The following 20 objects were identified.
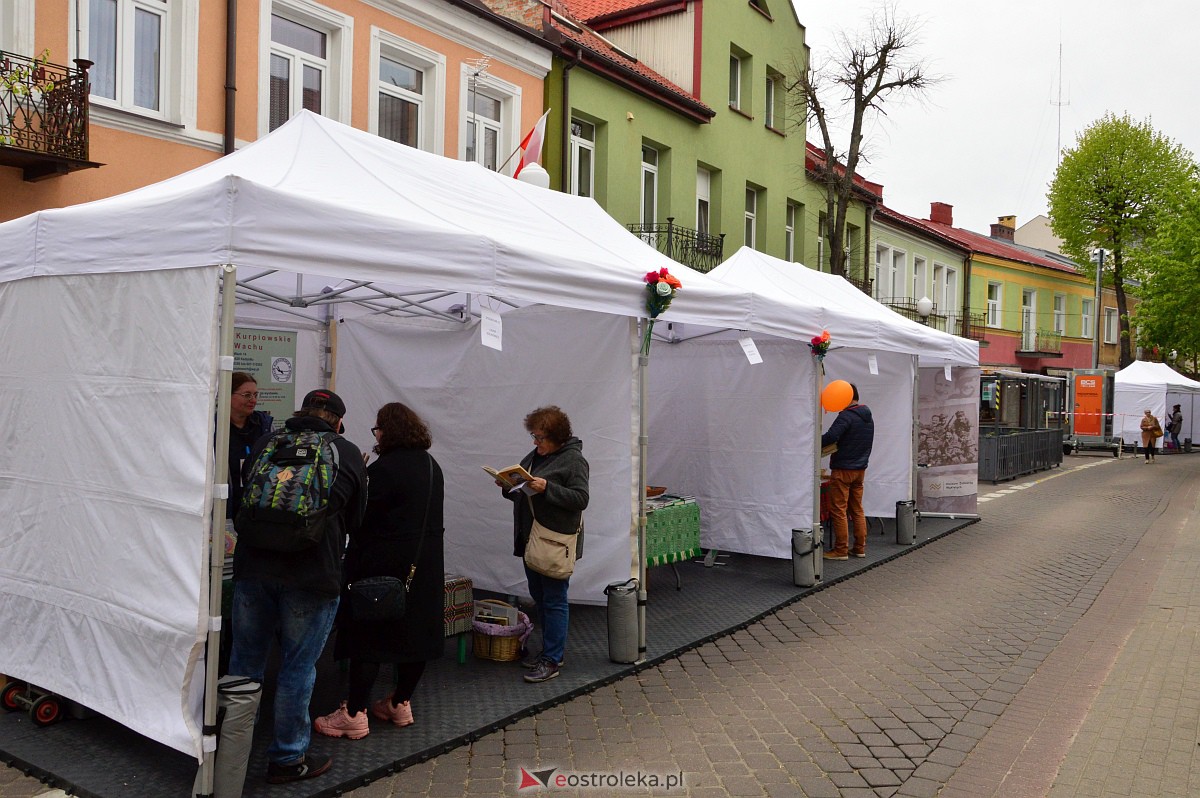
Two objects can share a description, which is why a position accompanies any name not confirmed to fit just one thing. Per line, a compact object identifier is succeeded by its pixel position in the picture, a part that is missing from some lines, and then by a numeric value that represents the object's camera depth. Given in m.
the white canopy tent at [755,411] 9.34
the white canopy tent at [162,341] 4.18
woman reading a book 5.84
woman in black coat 4.86
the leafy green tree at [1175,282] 28.78
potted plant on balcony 8.54
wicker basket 6.34
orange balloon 9.58
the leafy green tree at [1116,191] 37.81
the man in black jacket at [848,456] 10.13
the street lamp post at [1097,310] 34.12
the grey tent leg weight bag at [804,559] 8.95
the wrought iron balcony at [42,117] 8.56
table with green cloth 8.09
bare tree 19.91
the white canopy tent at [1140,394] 32.16
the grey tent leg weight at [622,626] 6.41
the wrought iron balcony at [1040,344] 40.28
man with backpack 4.19
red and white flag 10.00
